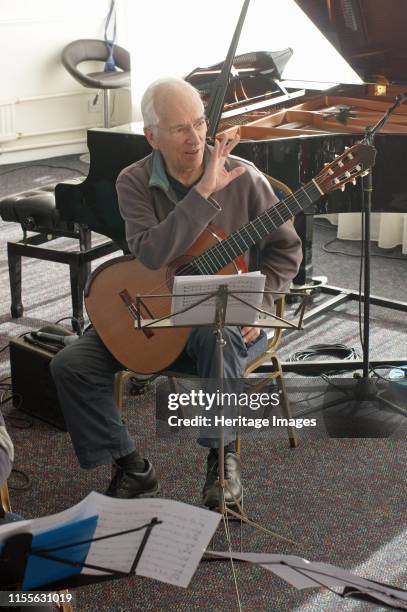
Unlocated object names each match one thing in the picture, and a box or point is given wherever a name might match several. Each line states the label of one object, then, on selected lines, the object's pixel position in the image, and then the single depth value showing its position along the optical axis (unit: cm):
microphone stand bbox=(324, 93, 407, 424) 311
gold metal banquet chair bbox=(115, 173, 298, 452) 295
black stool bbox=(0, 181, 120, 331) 418
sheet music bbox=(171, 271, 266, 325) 241
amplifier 347
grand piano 364
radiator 730
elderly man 284
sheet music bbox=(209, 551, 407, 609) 165
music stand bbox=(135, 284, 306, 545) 243
